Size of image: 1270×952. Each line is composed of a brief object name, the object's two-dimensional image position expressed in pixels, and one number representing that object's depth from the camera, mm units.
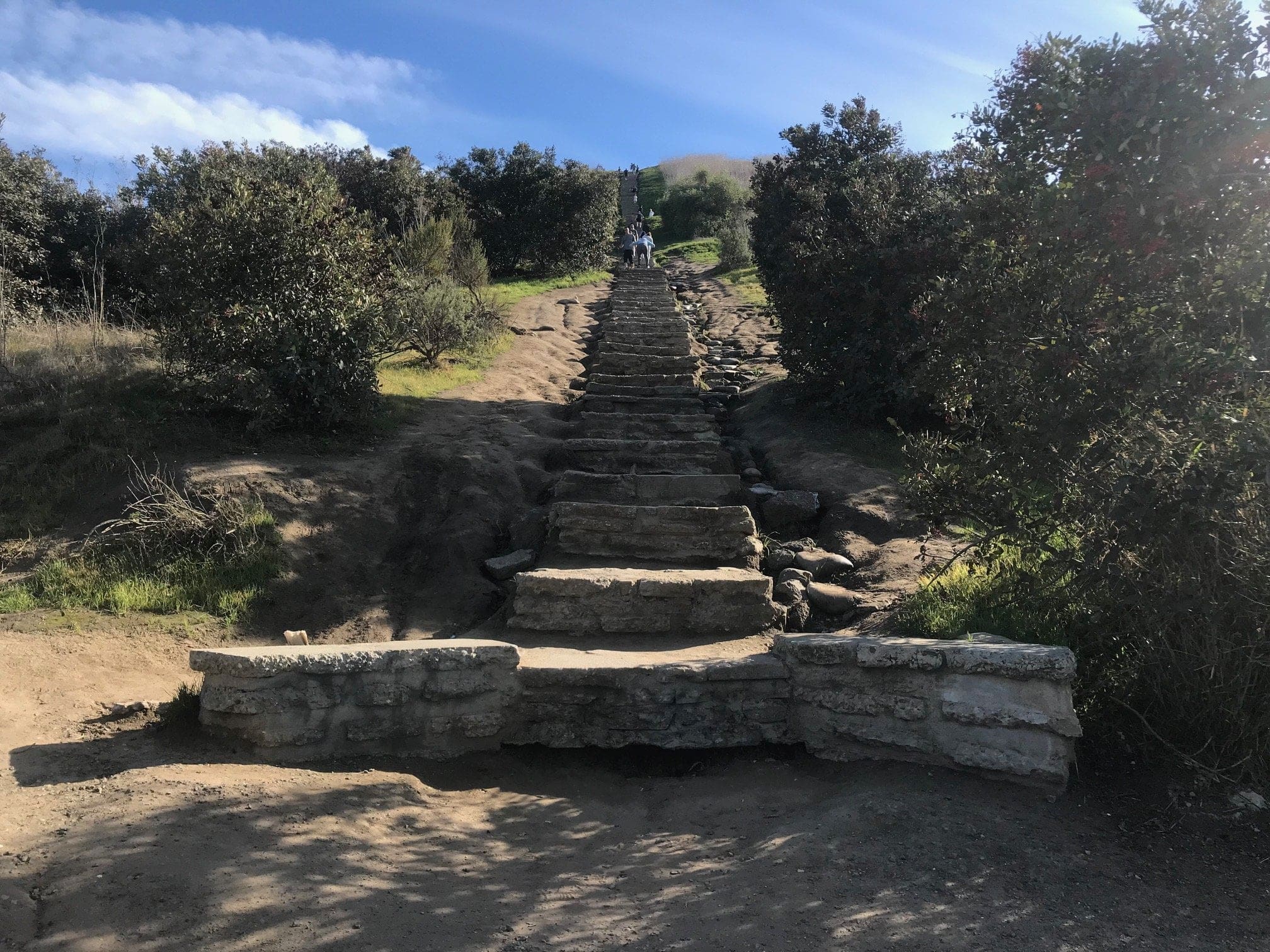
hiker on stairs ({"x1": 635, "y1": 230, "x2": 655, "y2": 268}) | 23050
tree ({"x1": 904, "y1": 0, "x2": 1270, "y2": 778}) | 3965
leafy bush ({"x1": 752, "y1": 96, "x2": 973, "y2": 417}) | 8617
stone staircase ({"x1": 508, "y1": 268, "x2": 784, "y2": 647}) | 5965
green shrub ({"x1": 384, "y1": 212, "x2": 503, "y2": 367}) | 10289
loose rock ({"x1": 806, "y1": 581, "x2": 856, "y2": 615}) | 6172
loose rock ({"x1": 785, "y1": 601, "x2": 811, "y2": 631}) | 6152
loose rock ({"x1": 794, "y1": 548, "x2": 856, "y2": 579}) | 6672
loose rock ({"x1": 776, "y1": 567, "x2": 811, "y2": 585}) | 6512
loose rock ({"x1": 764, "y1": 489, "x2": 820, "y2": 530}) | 7512
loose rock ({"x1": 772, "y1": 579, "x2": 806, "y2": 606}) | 6324
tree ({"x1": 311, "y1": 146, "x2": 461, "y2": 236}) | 19031
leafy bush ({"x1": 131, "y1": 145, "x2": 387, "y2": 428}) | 7777
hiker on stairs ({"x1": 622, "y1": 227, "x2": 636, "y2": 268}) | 24311
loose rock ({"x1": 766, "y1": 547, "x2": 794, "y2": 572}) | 6844
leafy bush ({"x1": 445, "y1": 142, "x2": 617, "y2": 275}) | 20750
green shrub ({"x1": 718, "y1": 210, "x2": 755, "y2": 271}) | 22250
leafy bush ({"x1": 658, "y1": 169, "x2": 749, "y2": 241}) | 31688
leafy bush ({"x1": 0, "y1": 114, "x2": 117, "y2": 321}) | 11953
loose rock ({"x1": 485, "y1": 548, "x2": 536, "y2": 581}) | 6781
